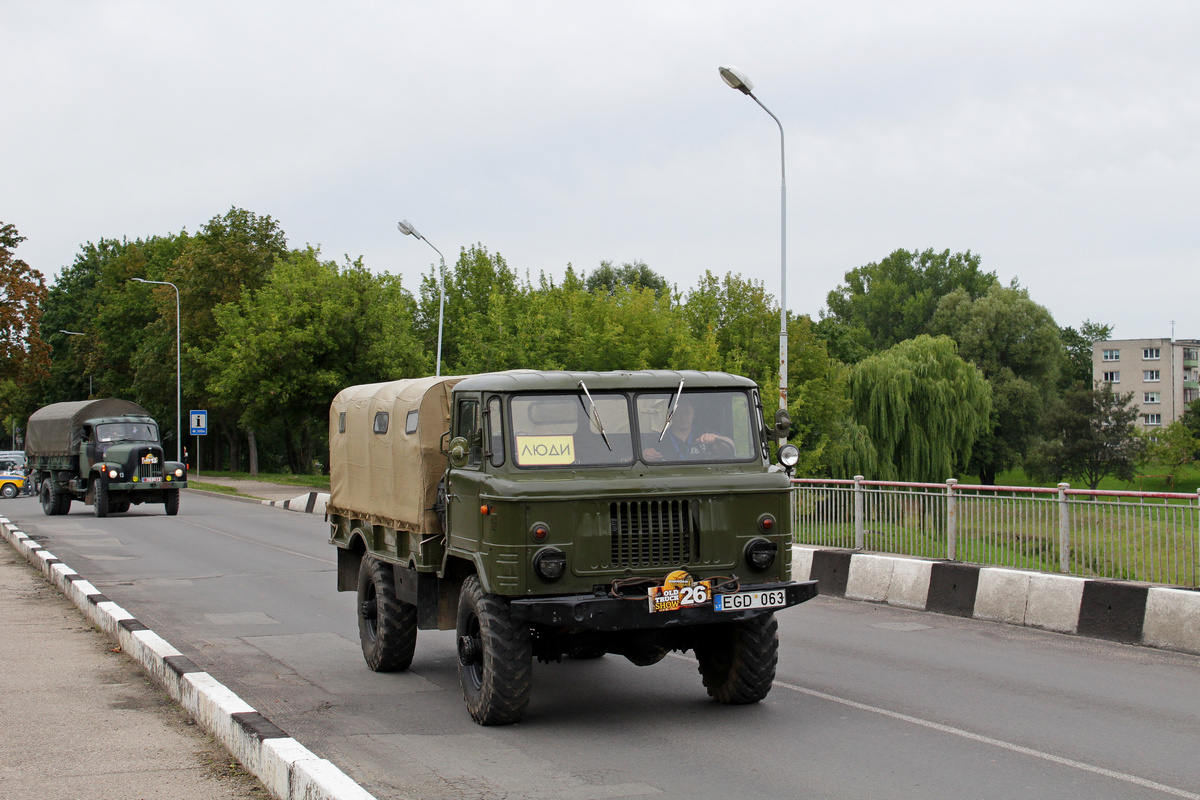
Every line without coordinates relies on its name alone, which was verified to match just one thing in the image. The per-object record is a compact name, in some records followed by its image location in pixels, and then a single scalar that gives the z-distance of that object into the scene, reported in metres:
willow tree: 52.62
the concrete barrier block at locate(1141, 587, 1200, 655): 9.97
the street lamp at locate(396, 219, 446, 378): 33.59
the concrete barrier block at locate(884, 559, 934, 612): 13.01
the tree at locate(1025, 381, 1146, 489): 75.12
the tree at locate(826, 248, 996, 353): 104.44
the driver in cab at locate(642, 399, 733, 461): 7.62
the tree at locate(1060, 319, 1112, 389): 107.89
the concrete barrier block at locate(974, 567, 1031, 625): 11.70
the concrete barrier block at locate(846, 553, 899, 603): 13.62
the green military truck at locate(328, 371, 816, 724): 7.04
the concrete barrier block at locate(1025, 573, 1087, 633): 11.09
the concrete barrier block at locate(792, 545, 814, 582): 14.89
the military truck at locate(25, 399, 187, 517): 29.84
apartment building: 112.00
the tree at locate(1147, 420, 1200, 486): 81.88
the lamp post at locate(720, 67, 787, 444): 20.73
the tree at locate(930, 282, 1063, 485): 76.19
